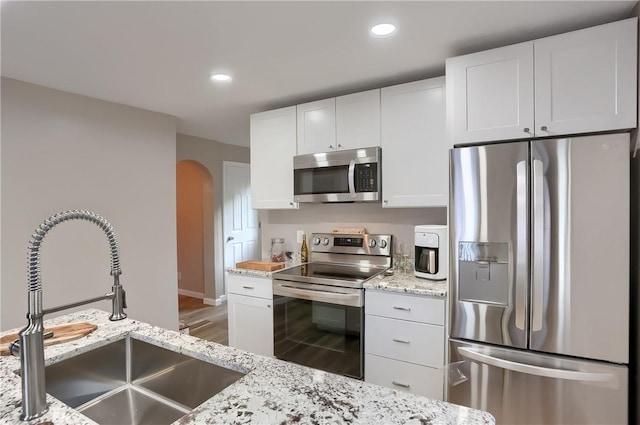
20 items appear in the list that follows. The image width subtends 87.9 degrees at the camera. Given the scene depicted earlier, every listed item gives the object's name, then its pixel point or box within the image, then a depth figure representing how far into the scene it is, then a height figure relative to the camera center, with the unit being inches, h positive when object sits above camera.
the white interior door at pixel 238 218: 197.0 -6.5
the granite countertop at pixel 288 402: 32.4 -20.7
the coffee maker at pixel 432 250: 87.2 -11.8
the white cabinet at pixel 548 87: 62.0 +24.6
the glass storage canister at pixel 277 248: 131.0 -16.2
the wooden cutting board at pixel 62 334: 50.1 -20.2
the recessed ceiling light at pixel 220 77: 93.0 +37.2
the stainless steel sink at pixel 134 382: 46.9 -26.1
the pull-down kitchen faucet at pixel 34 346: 33.7 -14.1
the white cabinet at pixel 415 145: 89.8 +17.3
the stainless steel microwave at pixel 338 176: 99.6 +9.9
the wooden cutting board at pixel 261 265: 113.0 -20.3
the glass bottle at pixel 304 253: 124.8 -17.3
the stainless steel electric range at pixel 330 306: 91.1 -28.9
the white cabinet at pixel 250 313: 106.7 -35.2
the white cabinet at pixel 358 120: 99.6 +26.9
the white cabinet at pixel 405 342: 80.4 -34.4
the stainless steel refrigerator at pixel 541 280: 61.1 -14.8
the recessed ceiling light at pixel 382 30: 68.3 +37.2
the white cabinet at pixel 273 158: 116.0 +18.1
